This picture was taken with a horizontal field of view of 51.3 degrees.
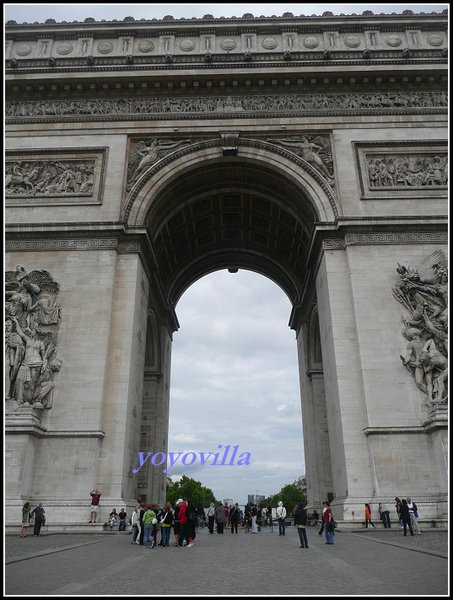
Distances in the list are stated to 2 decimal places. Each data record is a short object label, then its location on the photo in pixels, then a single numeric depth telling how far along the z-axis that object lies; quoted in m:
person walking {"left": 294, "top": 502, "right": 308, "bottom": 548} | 11.43
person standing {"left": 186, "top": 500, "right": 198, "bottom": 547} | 12.44
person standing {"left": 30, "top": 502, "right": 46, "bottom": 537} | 13.52
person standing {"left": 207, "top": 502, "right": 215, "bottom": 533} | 18.52
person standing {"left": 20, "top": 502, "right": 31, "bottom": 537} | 13.42
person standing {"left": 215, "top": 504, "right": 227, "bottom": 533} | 17.95
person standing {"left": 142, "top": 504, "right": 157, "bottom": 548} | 12.07
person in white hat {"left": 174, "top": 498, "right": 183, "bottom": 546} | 12.85
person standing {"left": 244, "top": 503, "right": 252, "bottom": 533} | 20.74
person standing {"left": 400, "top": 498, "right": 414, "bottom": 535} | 13.04
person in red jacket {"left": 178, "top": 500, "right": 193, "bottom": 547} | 12.49
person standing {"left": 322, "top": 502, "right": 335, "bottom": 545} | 12.01
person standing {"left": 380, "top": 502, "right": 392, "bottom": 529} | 14.68
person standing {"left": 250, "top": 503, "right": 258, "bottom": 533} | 18.96
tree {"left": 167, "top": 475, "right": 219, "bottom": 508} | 82.62
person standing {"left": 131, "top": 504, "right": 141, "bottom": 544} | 12.67
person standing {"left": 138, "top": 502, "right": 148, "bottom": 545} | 12.08
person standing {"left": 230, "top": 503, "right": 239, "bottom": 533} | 19.06
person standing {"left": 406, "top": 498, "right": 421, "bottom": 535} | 13.14
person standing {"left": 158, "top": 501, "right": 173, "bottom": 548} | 12.75
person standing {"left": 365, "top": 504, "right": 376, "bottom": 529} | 14.85
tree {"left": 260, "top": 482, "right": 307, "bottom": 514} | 102.20
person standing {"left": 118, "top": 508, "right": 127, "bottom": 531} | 15.25
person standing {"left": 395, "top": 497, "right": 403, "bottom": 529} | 14.12
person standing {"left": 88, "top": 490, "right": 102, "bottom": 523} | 15.14
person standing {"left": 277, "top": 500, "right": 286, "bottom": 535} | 16.23
